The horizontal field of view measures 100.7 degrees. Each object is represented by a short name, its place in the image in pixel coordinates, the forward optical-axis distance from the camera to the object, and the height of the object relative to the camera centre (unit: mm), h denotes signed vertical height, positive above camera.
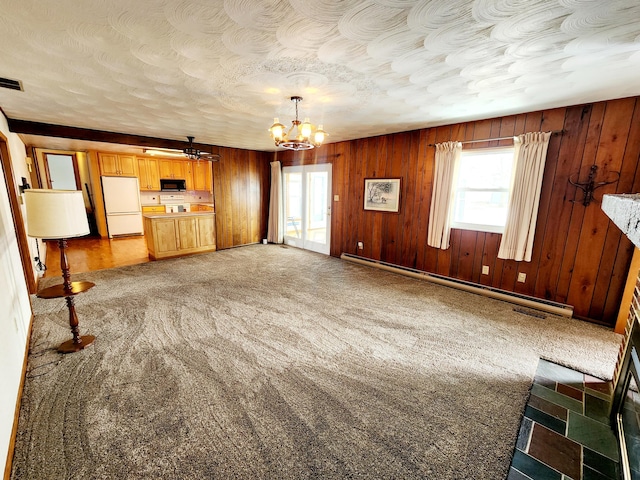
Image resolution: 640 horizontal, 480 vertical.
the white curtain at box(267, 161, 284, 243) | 6594 -407
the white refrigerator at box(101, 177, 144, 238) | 7035 -422
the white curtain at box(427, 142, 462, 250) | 3838 +43
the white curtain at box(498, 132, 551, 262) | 3148 +43
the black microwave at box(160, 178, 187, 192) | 7945 +171
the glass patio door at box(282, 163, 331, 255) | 5848 -290
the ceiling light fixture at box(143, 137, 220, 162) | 5027 +712
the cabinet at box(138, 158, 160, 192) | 7515 +456
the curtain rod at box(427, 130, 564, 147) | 3066 +773
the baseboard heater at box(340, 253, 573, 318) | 3213 -1281
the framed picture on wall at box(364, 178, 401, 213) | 4633 +22
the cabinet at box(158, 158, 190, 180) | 7868 +665
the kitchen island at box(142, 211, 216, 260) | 5262 -892
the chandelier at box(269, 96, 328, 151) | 2729 +608
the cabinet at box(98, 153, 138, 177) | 6855 +643
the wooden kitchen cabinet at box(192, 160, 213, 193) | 8555 +495
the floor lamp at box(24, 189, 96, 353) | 1907 -219
